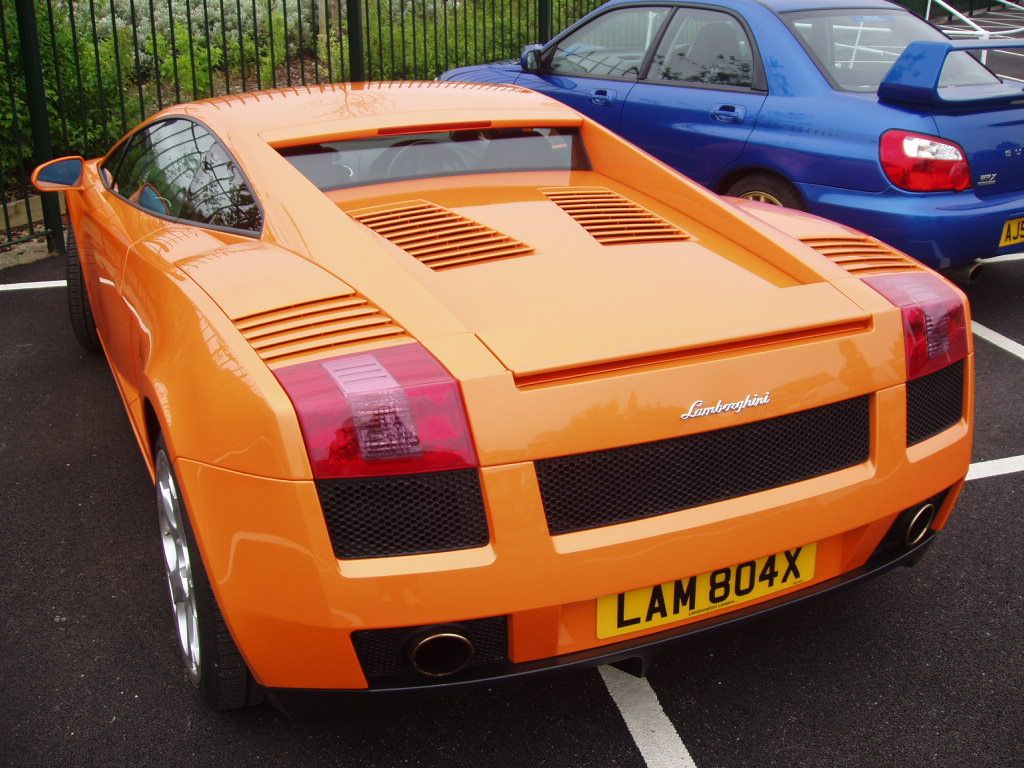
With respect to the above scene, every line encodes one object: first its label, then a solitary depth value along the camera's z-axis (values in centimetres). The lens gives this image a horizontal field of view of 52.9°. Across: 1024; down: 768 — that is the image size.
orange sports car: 195
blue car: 480
